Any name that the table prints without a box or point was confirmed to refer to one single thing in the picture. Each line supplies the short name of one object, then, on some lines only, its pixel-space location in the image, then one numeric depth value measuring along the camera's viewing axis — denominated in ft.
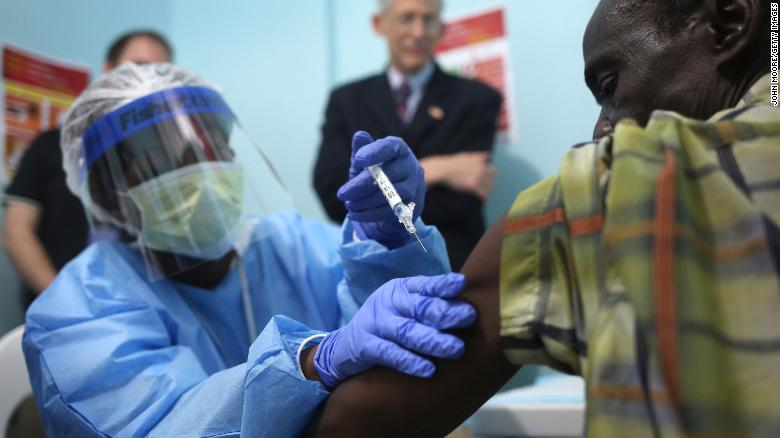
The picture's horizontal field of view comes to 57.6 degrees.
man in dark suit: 5.79
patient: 1.71
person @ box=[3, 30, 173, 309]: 7.43
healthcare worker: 2.92
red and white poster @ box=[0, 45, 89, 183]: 8.32
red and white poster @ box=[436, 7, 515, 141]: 7.73
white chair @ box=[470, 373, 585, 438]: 3.87
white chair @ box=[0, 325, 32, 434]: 4.47
